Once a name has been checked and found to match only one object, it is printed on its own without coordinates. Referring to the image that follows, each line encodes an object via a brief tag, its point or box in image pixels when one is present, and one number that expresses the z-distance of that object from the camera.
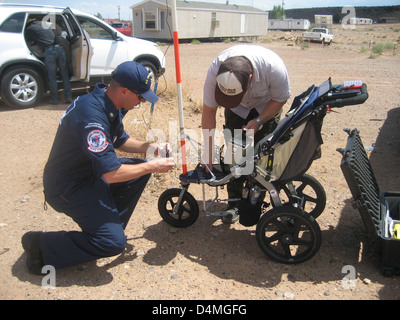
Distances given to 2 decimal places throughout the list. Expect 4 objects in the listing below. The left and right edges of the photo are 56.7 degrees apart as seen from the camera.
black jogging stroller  2.90
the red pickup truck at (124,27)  32.47
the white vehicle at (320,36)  32.09
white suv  7.50
